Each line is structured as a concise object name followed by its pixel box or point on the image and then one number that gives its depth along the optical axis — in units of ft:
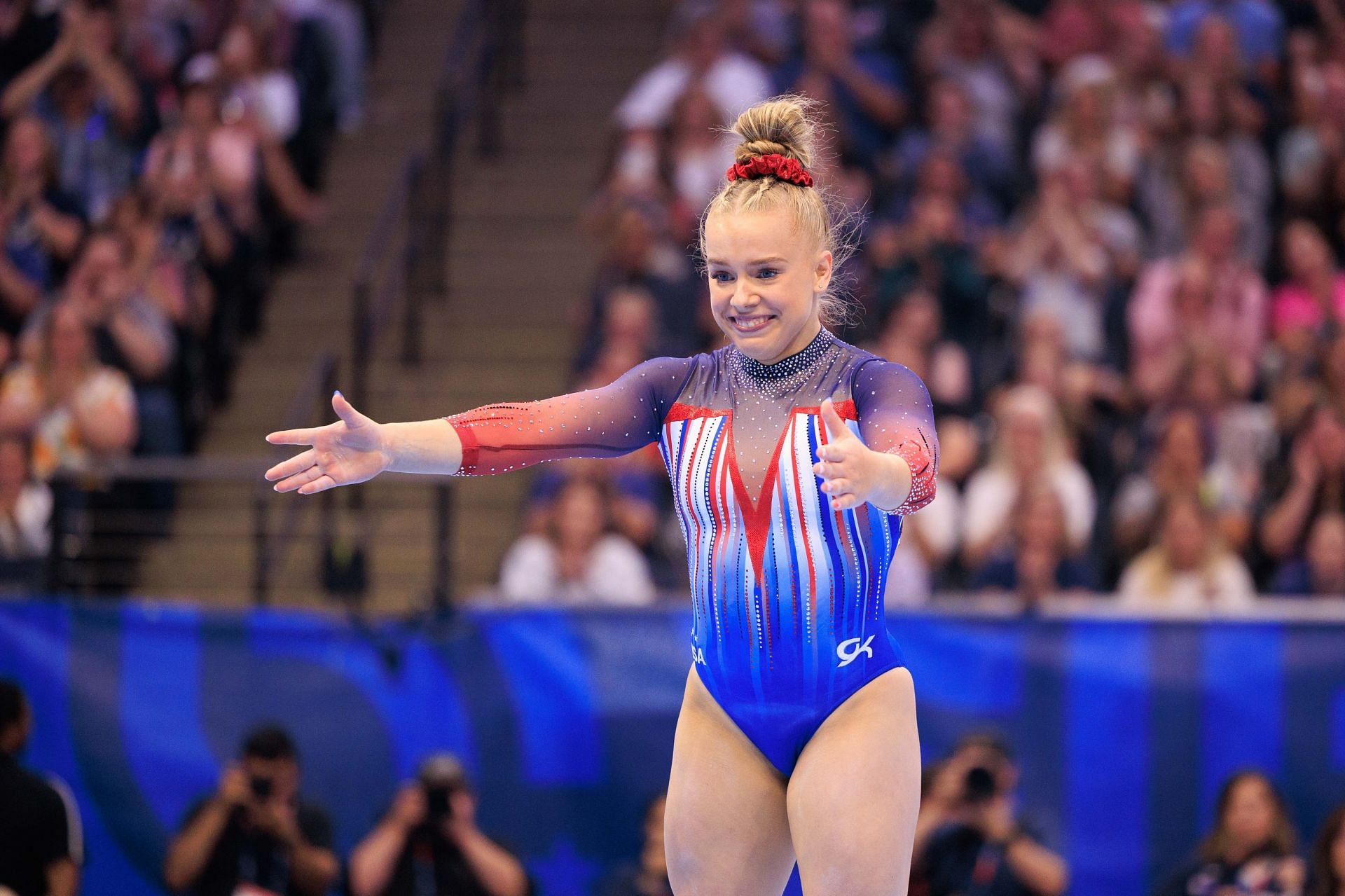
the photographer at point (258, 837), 43.55
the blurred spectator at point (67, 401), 53.21
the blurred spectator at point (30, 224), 61.16
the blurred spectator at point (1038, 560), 48.85
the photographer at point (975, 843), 42.83
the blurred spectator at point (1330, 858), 42.14
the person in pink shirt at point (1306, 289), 57.57
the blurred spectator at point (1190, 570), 48.98
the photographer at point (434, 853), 43.45
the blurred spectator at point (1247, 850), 42.45
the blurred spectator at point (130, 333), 56.08
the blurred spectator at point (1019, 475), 51.49
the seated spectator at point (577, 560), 49.88
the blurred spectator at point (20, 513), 50.08
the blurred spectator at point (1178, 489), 50.85
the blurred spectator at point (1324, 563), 48.98
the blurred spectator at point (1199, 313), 55.06
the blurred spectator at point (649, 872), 43.32
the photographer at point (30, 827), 40.11
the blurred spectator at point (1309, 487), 50.67
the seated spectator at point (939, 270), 58.90
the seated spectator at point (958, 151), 61.93
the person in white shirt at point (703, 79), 64.44
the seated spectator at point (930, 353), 55.36
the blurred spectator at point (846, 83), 64.18
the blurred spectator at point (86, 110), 66.33
